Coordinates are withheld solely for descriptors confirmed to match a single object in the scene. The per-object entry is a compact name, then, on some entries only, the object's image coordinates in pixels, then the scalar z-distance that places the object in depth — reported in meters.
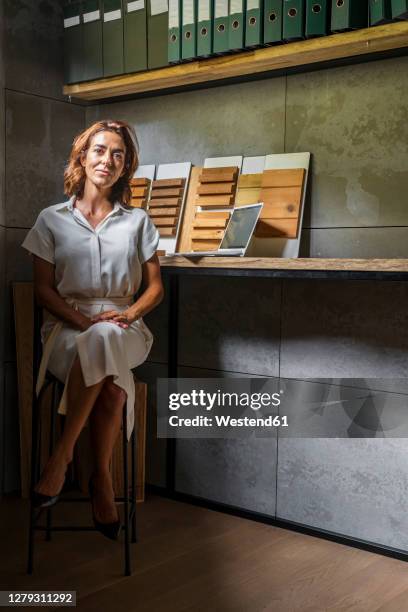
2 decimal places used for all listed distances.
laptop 3.08
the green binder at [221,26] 3.10
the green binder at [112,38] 3.54
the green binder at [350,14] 2.74
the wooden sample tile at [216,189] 3.40
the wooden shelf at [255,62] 2.78
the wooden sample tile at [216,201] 3.39
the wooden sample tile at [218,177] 3.41
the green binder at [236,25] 3.04
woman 2.82
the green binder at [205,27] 3.14
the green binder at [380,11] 2.64
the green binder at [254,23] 2.99
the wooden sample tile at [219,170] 3.42
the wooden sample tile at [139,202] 3.69
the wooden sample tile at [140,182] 3.72
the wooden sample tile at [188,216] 3.51
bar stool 2.79
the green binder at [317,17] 2.82
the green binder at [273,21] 2.93
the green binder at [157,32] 3.36
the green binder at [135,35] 3.45
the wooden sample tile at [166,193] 3.57
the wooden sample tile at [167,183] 3.59
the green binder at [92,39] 3.62
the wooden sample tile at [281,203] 3.17
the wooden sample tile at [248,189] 3.33
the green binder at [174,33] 3.25
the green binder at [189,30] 3.19
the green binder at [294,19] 2.87
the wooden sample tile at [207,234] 3.38
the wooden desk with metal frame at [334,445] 3.00
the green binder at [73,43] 3.73
